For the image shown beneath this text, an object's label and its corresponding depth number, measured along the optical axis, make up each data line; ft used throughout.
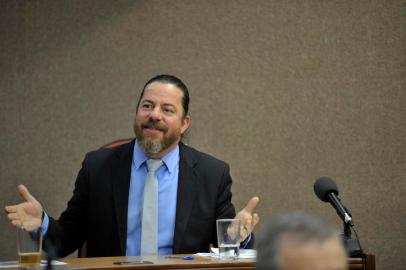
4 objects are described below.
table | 14.35
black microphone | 16.36
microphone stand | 16.16
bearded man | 19.45
